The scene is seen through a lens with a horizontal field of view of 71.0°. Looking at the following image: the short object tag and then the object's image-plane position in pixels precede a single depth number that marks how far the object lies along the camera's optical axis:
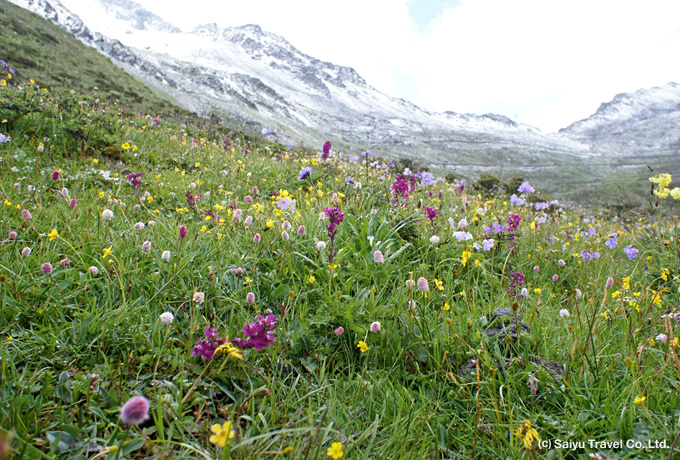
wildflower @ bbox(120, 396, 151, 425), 0.42
